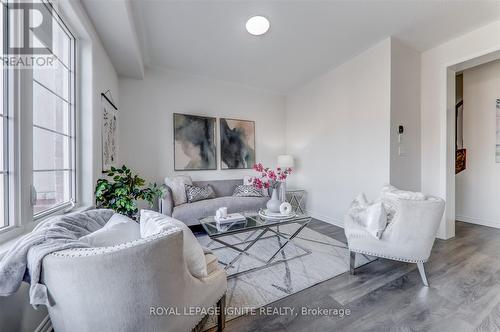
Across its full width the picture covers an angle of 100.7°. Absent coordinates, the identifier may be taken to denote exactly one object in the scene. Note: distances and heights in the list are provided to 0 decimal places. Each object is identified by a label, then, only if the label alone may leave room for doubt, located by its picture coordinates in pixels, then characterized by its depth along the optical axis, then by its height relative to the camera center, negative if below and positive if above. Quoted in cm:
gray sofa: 309 -65
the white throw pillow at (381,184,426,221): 193 -33
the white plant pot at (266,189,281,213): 244 -48
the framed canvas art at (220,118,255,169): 421 +44
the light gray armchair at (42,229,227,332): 78 -47
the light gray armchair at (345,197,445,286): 181 -62
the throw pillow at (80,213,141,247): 102 -37
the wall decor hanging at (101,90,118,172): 247 +44
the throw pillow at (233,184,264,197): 383 -50
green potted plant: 195 -28
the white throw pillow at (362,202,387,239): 189 -52
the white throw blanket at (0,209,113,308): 79 -37
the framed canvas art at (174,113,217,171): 380 +41
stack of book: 218 -59
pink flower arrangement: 248 -19
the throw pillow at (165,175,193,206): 334 -39
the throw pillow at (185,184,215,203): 344 -49
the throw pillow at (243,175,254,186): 409 -34
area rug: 171 -108
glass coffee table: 194 -62
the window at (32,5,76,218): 144 +31
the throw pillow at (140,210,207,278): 110 -44
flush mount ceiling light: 250 +173
